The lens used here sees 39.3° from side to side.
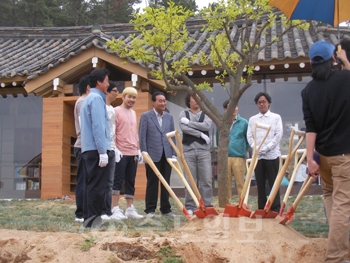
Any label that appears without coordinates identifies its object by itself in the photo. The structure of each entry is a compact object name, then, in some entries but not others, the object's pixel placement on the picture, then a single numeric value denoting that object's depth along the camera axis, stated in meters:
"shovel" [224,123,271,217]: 4.61
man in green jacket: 7.36
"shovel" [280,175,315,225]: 4.52
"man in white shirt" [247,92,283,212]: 6.15
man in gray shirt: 6.36
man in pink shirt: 6.38
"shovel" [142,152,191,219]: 4.86
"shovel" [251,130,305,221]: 4.52
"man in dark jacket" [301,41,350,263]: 3.65
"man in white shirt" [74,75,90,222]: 5.97
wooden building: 10.66
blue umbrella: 5.05
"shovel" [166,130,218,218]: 4.73
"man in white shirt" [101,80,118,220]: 5.62
